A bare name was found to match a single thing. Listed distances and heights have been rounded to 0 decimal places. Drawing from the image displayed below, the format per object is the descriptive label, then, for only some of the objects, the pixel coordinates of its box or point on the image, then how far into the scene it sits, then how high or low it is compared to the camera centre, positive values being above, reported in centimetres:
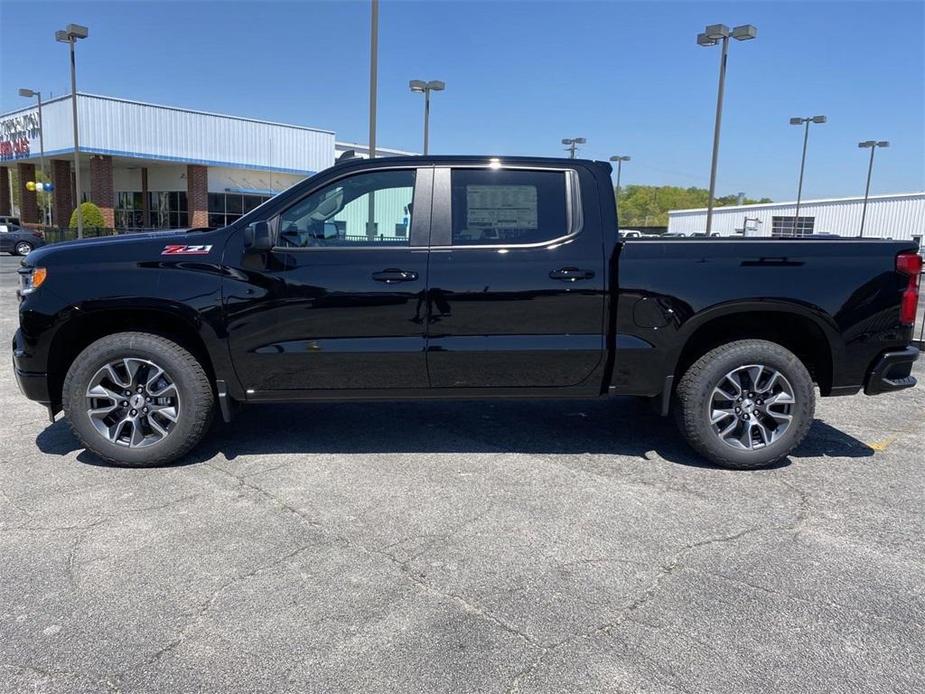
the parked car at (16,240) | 3244 -96
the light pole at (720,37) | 1953 +586
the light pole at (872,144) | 4447 +694
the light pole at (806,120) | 3716 +689
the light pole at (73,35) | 2391 +626
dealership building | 3256 +335
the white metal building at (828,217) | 4994 +283
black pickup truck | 445 -44
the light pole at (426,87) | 2256 +471
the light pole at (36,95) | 3341 +580
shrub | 3266 +27
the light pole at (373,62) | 1343 +328
